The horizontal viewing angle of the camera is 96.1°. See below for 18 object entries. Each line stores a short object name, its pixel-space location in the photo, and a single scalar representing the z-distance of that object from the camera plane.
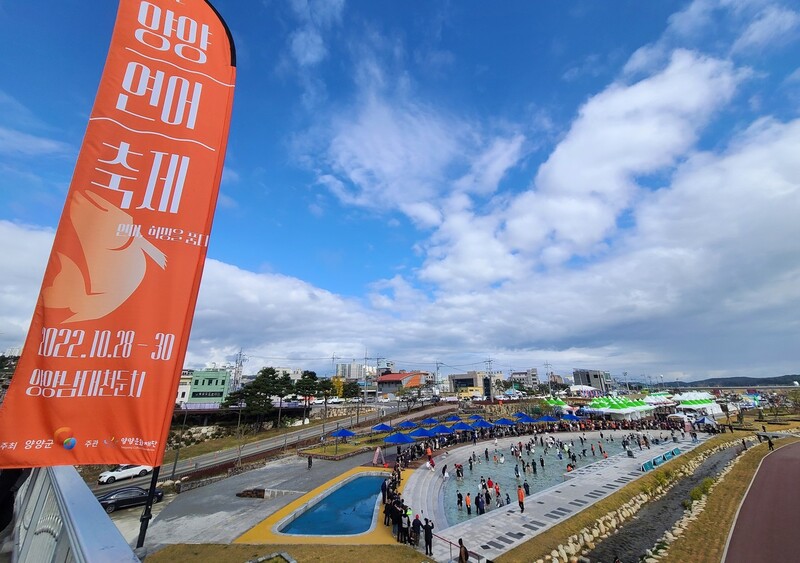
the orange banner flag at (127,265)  3.66
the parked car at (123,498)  20.08
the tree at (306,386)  61.09
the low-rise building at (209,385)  79.14
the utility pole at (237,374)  121.46
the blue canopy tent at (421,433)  32.06
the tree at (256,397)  53.22
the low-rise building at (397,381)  143.62
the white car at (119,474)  27.80
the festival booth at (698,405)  67.38
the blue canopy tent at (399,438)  30.64
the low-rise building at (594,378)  172.38
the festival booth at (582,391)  111.99
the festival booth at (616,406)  53.38
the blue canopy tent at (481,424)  36.82
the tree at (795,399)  85.09
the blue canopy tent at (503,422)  40.06
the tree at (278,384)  55.81
